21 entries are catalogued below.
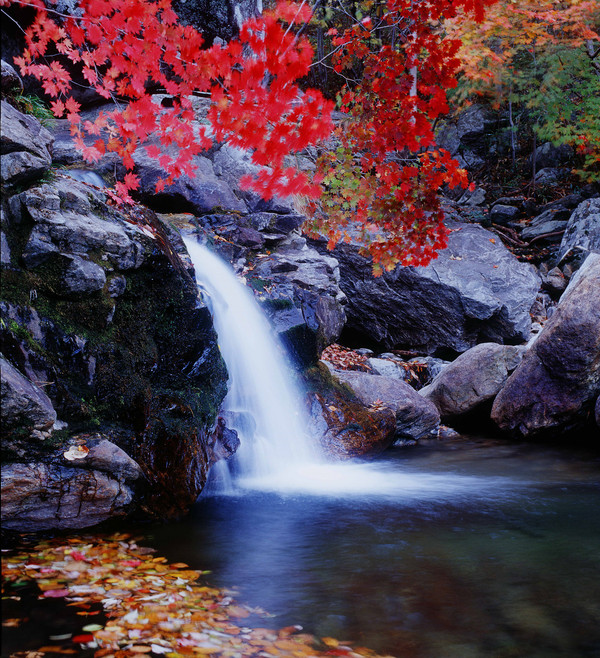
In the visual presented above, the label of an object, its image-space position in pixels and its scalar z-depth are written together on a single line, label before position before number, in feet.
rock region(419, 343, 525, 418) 32.37
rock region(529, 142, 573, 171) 62.39
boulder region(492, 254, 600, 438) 27.53
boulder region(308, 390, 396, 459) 26.55
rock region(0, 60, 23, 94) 18.37
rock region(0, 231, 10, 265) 14.48
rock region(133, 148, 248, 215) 33.78
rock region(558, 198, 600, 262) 47.80
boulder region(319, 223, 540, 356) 41.91
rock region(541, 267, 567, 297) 48.88
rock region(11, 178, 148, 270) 15.16
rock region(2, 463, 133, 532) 12.93
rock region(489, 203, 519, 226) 59.18
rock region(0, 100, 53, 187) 15.24
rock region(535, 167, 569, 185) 60.64
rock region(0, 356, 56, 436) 12.41
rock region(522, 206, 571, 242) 54.80
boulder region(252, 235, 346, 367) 28.12
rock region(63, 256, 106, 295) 15.52
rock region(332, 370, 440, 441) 30.07
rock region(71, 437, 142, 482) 14.14
